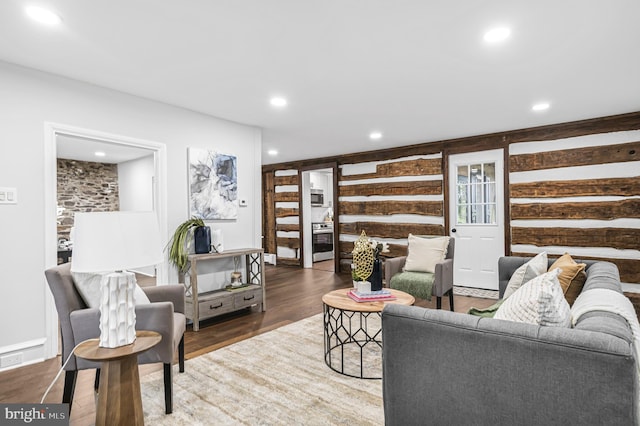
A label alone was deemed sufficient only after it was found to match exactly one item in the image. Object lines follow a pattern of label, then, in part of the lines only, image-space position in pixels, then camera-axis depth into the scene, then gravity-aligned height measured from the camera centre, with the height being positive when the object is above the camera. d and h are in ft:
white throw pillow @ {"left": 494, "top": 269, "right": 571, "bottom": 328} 4.30 -1.24
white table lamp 5.24 -0.60
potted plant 11.90 -1.02
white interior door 16.90 -0.25
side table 5.37 -2.64
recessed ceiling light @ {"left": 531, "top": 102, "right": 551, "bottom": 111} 12.57 +3.77
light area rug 6.61 -3.84
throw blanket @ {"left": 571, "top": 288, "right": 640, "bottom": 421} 4.37 -1.33
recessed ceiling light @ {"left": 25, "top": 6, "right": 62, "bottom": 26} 6.55 +3.88
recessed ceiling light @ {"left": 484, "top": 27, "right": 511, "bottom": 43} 7.48 +3.83
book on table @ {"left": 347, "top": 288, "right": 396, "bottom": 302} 8.79 -2.15
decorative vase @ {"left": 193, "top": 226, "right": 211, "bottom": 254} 12.44 -0.88
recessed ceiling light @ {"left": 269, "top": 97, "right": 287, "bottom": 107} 11.77 +3.82
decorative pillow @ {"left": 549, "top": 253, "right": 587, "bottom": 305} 7.06 -1.41
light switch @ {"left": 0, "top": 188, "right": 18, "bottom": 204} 8.72 +0.54
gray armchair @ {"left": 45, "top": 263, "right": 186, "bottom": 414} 6.50 -2.08
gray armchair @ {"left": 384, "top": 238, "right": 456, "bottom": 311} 12.18 -2.29
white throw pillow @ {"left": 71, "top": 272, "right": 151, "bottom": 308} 6.91 -1.41
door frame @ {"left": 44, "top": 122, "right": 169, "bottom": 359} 9.36 +0.12
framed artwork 12.87 +1.12
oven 26.94 -2.22
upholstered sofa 3.53 -1.85
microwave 28.07 +1.24
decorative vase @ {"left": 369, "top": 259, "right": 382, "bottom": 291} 9.30 -1.75
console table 11.87 -2.93
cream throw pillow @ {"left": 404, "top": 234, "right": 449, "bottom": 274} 13.21 -1.65
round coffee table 8.29 -3.82
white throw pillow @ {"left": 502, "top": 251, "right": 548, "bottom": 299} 7.84 -1.41
